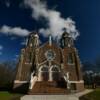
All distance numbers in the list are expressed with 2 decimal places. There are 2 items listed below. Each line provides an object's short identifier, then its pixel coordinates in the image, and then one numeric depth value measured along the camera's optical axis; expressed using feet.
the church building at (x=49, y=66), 53.16
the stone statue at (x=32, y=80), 45.07
